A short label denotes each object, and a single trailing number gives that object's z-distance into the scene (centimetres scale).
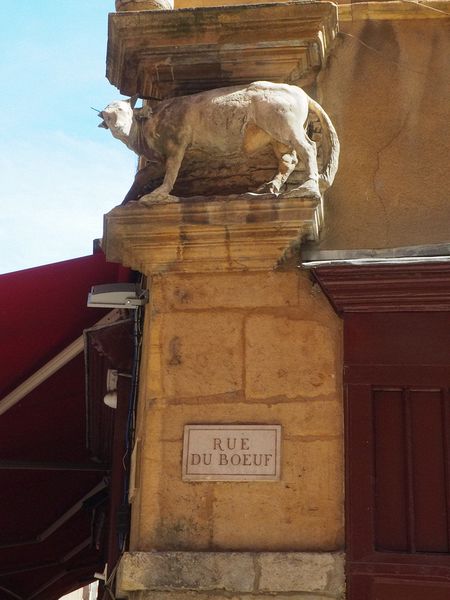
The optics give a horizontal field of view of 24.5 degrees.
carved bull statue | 459
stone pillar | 399
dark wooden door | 393
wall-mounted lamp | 480
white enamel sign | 414
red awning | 508
